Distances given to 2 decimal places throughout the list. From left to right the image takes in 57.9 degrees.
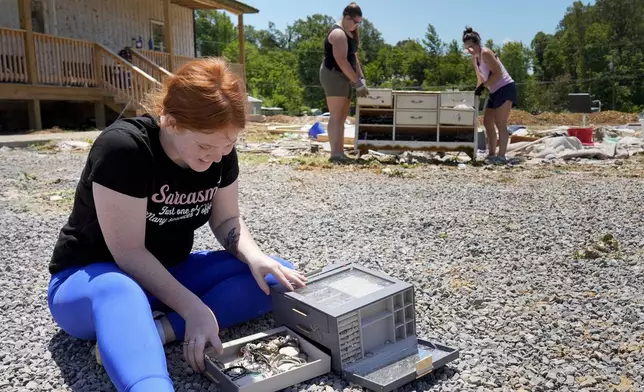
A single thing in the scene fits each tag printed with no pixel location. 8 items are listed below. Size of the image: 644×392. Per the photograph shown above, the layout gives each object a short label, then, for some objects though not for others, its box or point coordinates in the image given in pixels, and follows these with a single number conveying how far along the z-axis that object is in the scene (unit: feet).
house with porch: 37.70
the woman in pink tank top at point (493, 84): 23.99
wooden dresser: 25.85
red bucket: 33.78
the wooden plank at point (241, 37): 57.11
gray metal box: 6.25
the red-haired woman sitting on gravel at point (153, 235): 5.57
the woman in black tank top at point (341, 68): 23.24
